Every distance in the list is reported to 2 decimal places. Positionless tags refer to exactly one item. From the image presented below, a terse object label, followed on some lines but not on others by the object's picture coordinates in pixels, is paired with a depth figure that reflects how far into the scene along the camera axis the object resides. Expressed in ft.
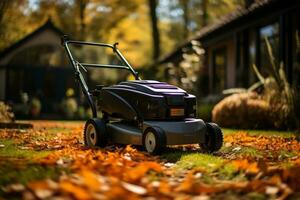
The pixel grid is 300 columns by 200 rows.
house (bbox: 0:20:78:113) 75.36
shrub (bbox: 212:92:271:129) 34.73
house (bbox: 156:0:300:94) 41.73
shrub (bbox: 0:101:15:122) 36.73
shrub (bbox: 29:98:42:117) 64.69
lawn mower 18.21
